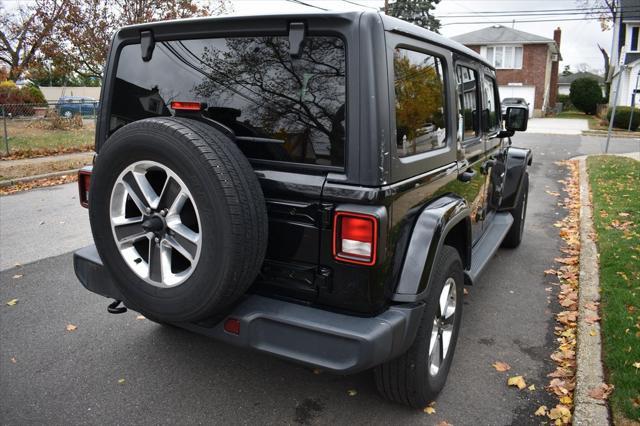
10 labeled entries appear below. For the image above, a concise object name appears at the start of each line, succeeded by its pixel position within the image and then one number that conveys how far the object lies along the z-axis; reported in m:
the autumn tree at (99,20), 17.27
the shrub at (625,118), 26.22
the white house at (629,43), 34.55
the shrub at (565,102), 53.47
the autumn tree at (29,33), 19.09
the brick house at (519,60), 39.50
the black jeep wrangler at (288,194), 2.28
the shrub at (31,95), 22.57
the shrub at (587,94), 42.81
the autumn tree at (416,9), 42.57
